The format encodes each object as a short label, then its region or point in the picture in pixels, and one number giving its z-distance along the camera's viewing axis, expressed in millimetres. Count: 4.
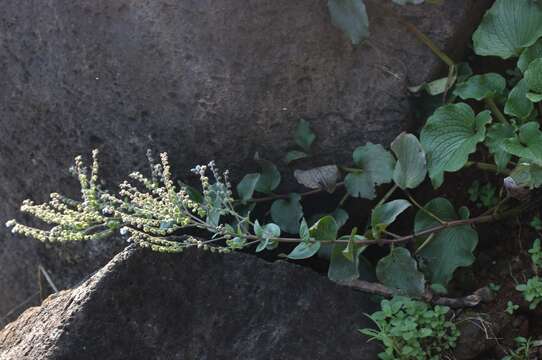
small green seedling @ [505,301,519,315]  2336
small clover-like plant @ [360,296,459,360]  2229
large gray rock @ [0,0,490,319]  2551
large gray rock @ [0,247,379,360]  2170
